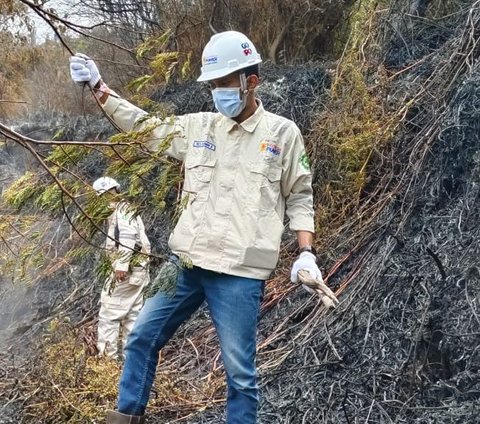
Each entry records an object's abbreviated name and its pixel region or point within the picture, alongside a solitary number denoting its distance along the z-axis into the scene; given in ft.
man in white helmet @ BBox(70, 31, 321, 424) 11.75
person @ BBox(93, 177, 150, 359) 21.24
